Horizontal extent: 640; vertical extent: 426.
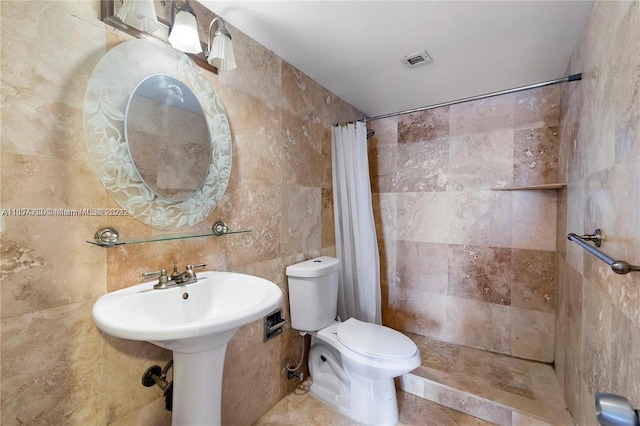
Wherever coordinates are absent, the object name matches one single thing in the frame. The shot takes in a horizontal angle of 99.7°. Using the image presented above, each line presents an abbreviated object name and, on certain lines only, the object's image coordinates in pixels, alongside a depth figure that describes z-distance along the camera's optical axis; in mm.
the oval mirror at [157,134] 952
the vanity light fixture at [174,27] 920
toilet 1467
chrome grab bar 669
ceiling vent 1602
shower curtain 2090
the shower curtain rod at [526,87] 1370
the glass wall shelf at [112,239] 912
